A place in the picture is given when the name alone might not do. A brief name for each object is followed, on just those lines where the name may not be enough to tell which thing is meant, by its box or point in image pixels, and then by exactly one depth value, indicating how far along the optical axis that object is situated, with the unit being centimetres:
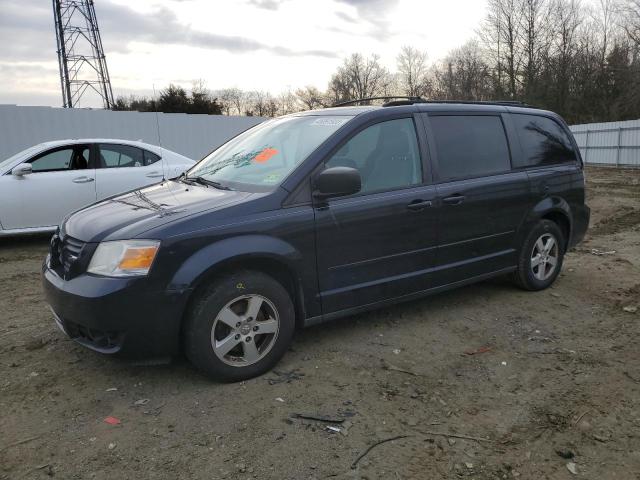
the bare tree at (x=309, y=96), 5595
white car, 718
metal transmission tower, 3331
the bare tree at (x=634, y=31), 3425
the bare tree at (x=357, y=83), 5922
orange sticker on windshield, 398
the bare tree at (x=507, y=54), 4369
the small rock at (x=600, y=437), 277
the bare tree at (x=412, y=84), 5744
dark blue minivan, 308
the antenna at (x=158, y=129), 823
